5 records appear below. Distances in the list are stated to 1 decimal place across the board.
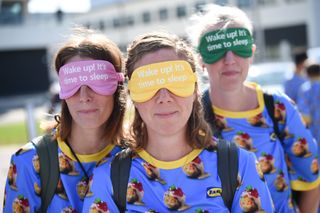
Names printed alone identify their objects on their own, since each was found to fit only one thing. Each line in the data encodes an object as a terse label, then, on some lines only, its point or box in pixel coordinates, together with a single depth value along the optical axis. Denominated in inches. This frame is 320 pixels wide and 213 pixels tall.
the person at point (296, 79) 310.1
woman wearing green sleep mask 104.3
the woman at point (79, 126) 88.3
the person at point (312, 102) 233.3
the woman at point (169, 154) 78.2
